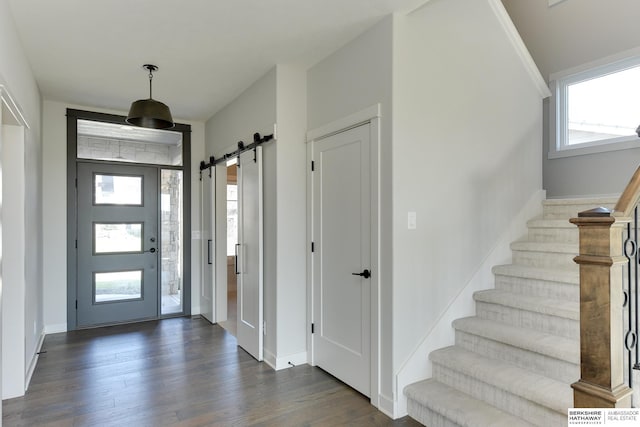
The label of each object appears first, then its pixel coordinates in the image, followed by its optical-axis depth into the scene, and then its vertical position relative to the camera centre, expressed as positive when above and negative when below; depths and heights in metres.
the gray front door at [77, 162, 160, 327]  4.91 -0.38
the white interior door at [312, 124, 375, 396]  2.96 -0.36
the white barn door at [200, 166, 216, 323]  5.18 -0.41
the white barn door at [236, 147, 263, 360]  3.77 -0.41
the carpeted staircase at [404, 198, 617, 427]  2.28 -0.96
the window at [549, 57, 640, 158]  4.07 +1.20
